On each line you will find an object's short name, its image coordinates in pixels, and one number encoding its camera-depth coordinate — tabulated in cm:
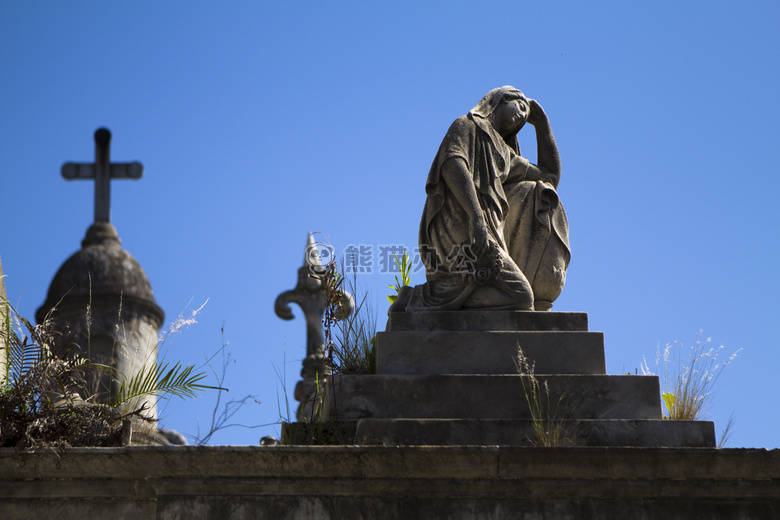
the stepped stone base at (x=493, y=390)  667
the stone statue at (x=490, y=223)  745
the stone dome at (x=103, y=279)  1511
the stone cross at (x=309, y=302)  1326
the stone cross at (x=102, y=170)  1678
